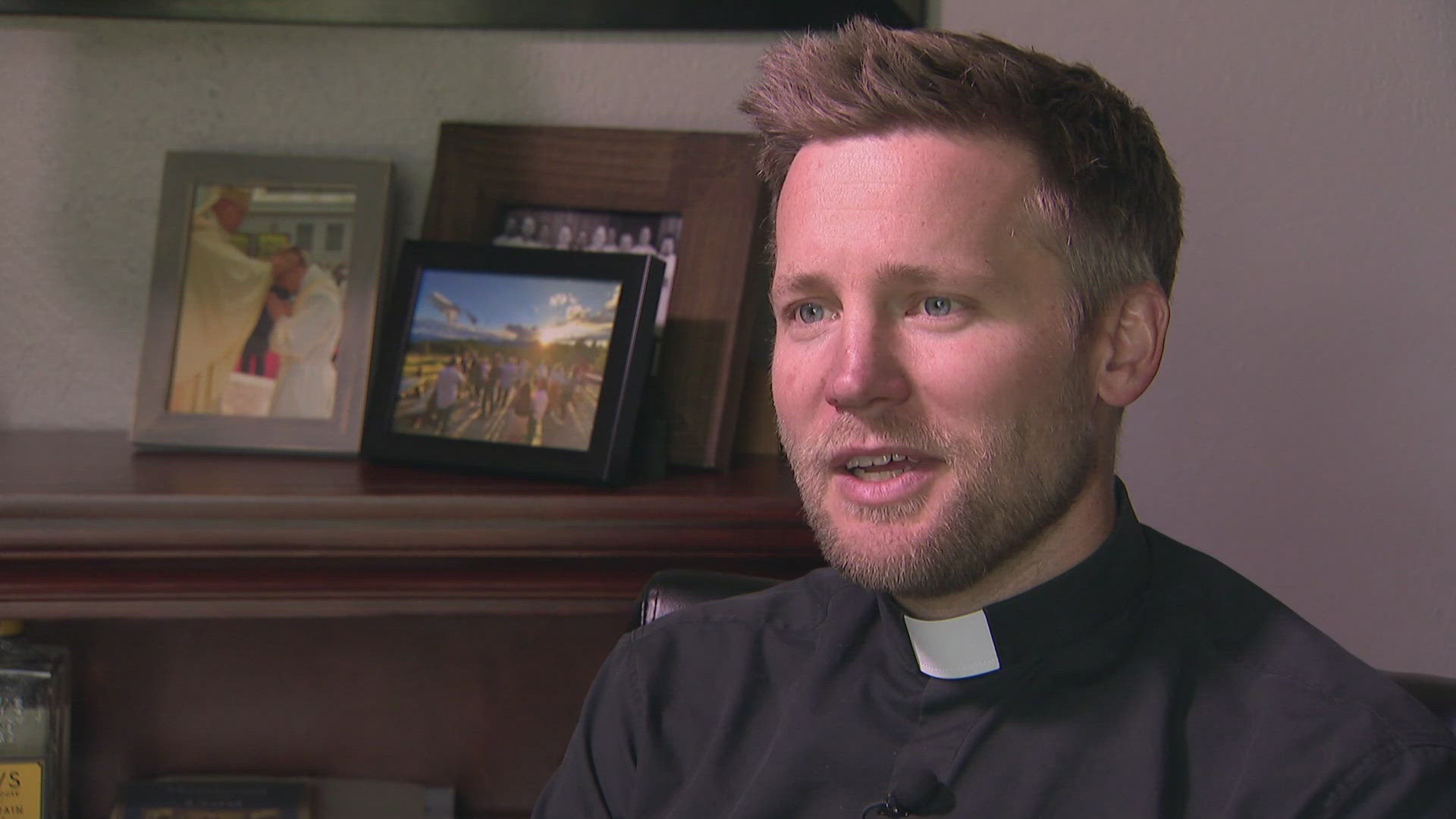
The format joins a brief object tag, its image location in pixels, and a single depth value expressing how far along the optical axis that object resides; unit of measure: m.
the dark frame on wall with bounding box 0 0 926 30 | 1.63
